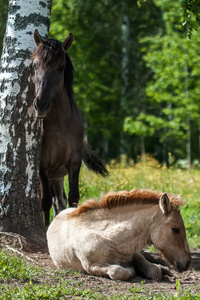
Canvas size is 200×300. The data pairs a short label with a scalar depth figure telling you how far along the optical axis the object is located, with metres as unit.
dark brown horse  10.69
